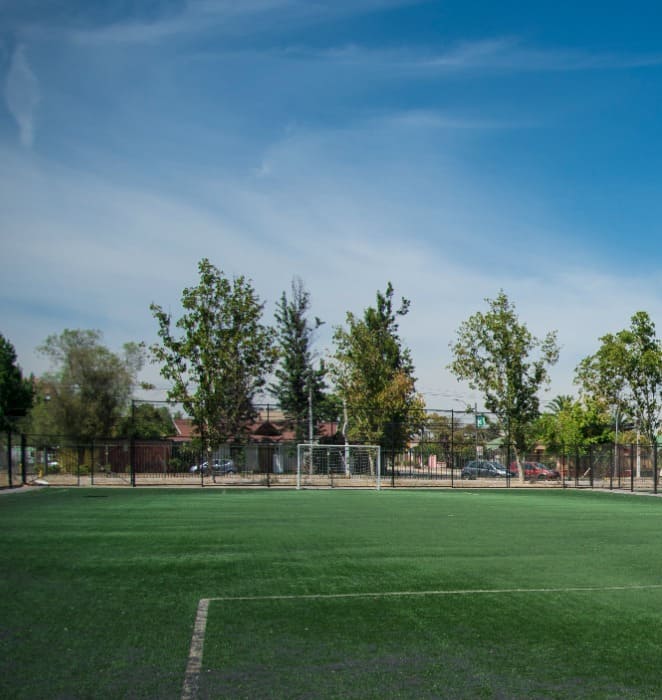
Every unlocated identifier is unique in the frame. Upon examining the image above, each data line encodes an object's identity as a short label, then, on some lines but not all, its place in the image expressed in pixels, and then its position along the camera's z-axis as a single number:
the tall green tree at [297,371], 59.94
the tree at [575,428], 51.38
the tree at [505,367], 39.72
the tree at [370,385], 45.91
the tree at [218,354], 39.94
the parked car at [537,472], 38.47
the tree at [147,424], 55.03
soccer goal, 35.84
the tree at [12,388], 64.31
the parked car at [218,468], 36.38
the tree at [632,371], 39.94
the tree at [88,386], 53.16
